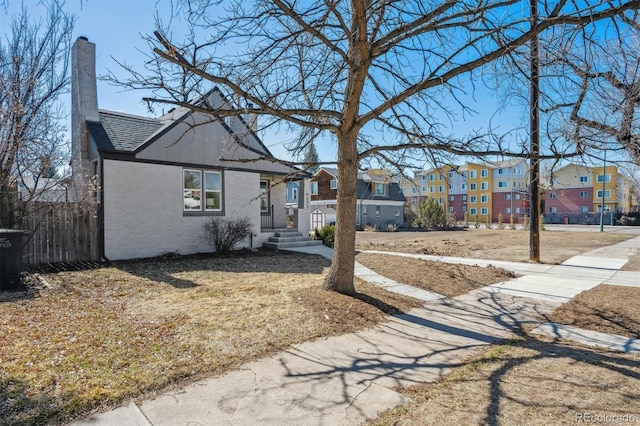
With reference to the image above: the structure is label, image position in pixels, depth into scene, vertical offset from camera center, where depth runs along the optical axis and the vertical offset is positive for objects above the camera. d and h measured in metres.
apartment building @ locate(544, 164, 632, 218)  53.09 +1.79
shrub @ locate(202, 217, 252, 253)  12.47 -0.71
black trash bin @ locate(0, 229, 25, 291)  6.80 -0.85
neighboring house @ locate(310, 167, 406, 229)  37.91 +1.16
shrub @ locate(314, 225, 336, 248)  15.47 -1.01
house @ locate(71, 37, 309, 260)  10.72 +1.22
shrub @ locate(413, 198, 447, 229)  39.47 -0.41
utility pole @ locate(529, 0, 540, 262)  11.28 +0.06
